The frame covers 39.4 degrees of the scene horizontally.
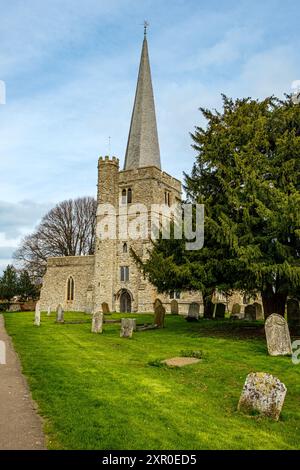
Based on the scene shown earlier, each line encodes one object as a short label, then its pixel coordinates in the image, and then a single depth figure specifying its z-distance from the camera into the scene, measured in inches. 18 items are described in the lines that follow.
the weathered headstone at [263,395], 226.4
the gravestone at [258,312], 816.9
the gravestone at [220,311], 902.5
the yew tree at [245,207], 485.2
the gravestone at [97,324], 598.9
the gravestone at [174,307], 1081.4
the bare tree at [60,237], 1720.0
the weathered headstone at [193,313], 792.4
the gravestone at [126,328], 546.3
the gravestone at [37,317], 699.7
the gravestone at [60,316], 777.6
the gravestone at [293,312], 617.7
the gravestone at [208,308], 895.7
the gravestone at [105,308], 1101.7
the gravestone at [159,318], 685.3
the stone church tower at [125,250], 1290.6
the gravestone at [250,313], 773.1
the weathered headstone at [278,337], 406.3
